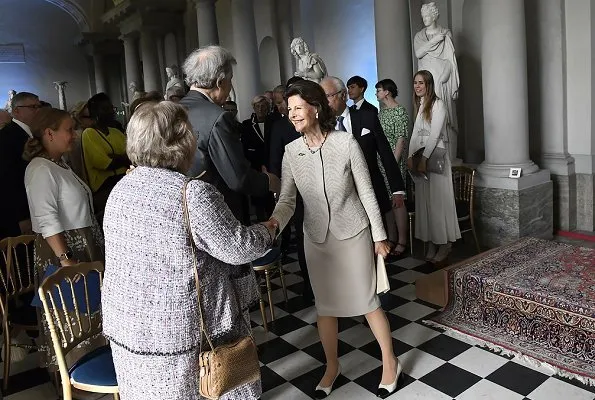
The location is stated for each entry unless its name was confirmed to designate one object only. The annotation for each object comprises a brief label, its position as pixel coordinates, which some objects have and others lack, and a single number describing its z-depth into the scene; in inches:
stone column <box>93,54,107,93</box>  775.1
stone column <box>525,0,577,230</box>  223.9
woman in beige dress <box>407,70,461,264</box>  192.1
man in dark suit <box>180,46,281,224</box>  105.0
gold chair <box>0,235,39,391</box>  132.0
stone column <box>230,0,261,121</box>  391.9
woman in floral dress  215.0
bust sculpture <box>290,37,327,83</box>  252.1
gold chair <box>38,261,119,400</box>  93.0
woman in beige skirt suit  107.9
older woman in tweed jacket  73.3
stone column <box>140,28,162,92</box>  578.9
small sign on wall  212.2
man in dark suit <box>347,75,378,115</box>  201.5
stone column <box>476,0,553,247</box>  211.5
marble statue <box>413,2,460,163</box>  229.6
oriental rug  123.9
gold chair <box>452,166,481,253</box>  206.6
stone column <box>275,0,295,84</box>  418.9
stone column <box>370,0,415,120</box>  258.7
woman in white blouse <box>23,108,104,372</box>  118.6
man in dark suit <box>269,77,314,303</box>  169.0
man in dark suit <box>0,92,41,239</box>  150.6
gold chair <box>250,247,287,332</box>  151.5
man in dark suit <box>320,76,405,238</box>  152.7
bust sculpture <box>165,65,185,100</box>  422.3
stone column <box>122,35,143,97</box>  623.2
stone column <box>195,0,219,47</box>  424.5
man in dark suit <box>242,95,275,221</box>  249.9
